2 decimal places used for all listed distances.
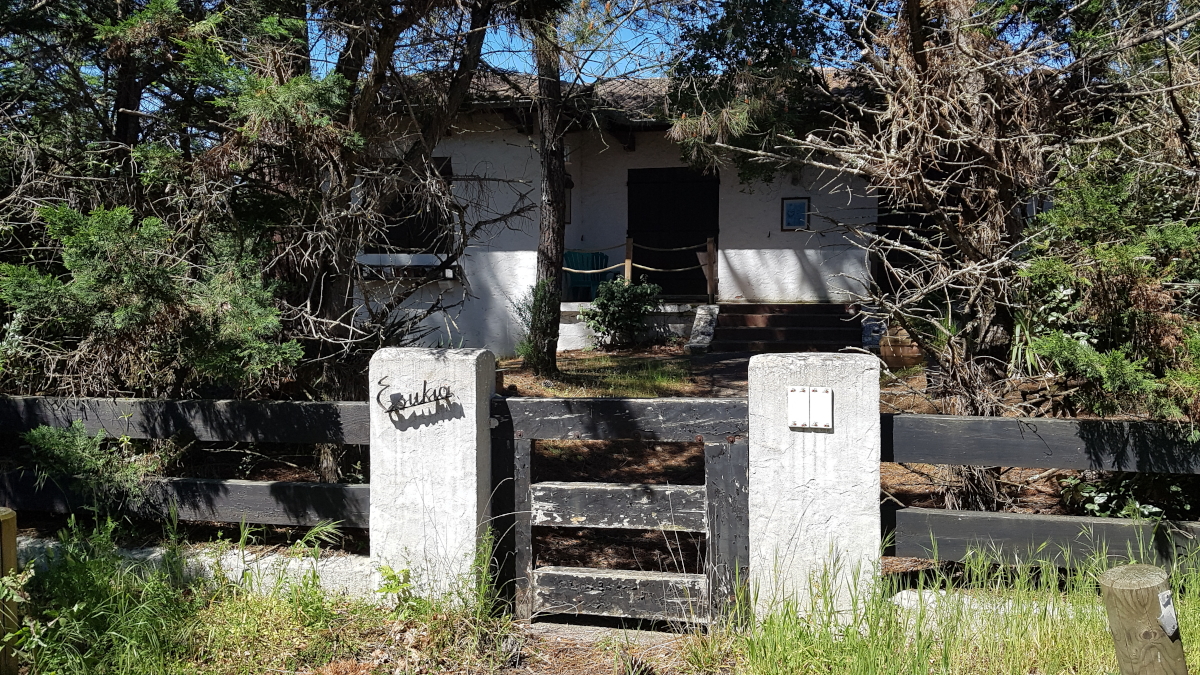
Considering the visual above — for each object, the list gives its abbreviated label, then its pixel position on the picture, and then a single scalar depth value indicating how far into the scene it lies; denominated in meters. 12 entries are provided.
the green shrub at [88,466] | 4.55
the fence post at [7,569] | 3.19
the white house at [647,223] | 13.46
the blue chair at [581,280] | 14.54
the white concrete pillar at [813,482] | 3.75
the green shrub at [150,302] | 4.18
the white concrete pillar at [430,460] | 4.05
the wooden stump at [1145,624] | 2.46
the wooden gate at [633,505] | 3.98
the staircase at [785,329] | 12.34
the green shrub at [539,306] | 10.12
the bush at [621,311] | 12.66
